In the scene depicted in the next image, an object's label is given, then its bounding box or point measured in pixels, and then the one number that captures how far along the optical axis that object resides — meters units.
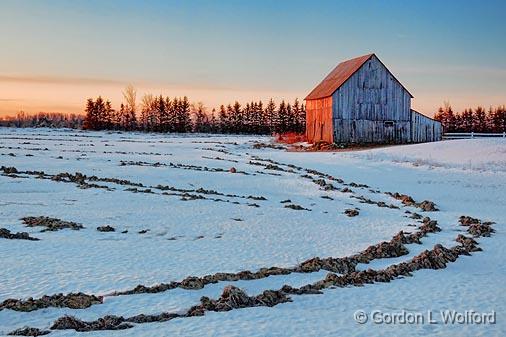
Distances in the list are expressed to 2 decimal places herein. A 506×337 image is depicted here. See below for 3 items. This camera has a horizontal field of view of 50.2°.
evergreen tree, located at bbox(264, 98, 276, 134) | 126.78
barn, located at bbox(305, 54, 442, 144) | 55.81
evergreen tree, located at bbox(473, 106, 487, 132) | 106.50
